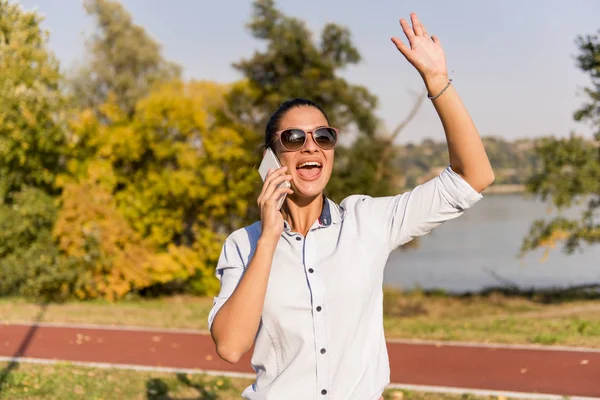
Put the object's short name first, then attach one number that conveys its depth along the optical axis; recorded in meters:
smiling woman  2.31
